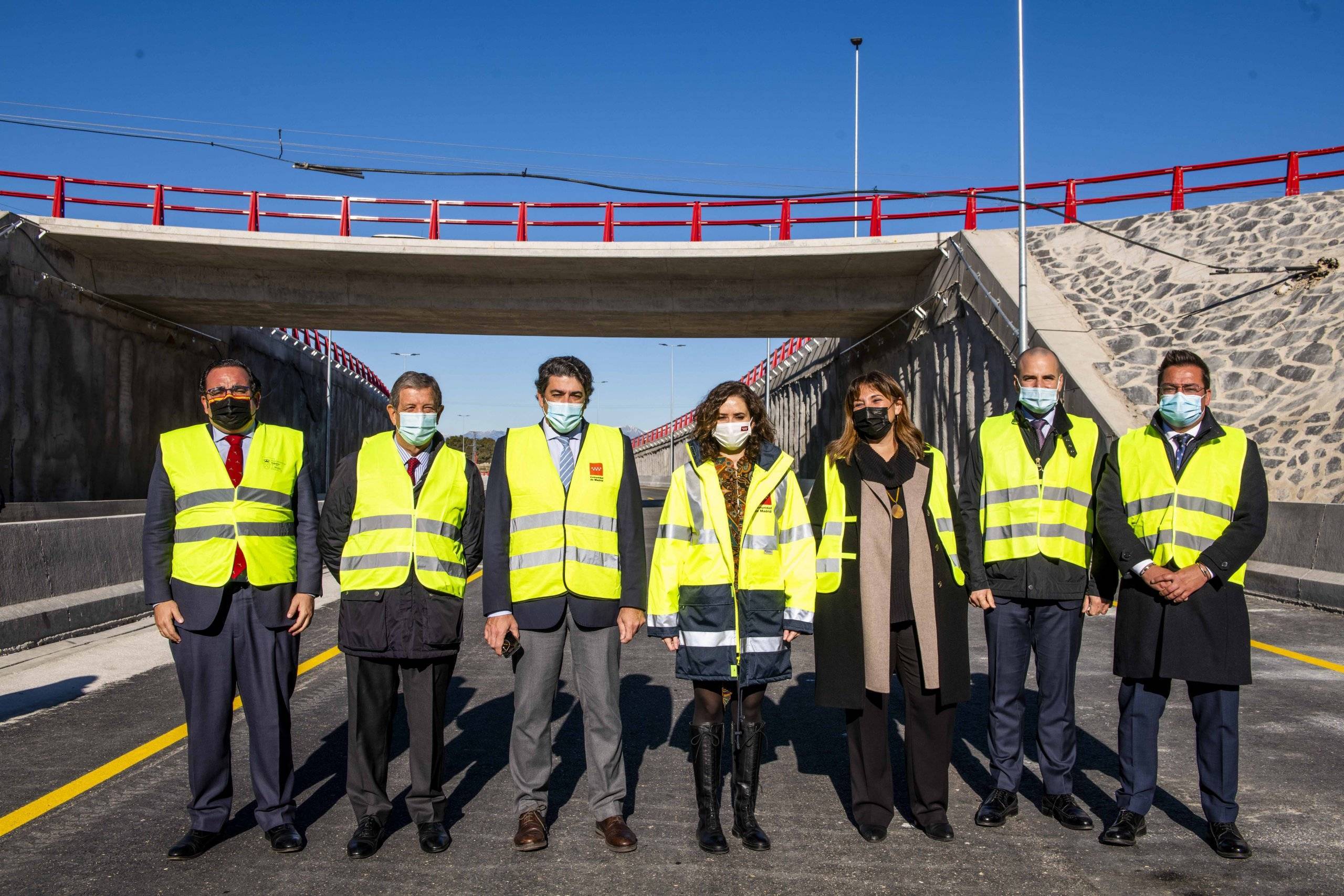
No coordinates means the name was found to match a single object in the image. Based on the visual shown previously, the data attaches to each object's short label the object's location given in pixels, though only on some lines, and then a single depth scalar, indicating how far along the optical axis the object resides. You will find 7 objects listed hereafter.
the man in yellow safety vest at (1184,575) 4.39
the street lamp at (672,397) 64.86
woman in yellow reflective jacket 4.45
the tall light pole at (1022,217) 18.61
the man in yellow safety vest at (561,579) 4.45
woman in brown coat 4.55
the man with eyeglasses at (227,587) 4.35
